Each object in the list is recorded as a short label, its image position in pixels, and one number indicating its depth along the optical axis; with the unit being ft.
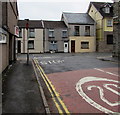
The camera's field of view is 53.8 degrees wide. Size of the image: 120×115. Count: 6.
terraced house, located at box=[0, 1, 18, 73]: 26.14
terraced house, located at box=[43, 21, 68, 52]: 89.99
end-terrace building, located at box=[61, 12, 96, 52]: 91.63
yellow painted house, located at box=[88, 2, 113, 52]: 90.90
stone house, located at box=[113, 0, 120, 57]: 48.05
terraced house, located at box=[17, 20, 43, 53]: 87.62
